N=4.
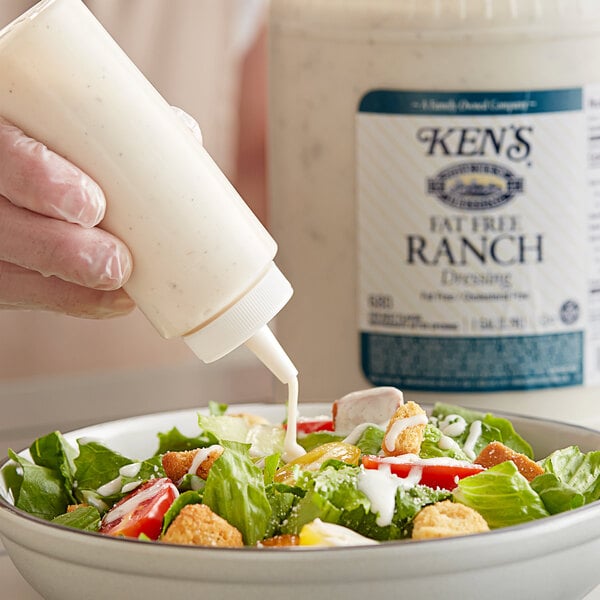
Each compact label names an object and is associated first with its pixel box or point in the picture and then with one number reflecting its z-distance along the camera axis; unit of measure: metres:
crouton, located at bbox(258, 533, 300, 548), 0.79
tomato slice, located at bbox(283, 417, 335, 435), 0.89
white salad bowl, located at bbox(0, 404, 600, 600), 0.76
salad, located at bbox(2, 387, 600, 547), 0.79
